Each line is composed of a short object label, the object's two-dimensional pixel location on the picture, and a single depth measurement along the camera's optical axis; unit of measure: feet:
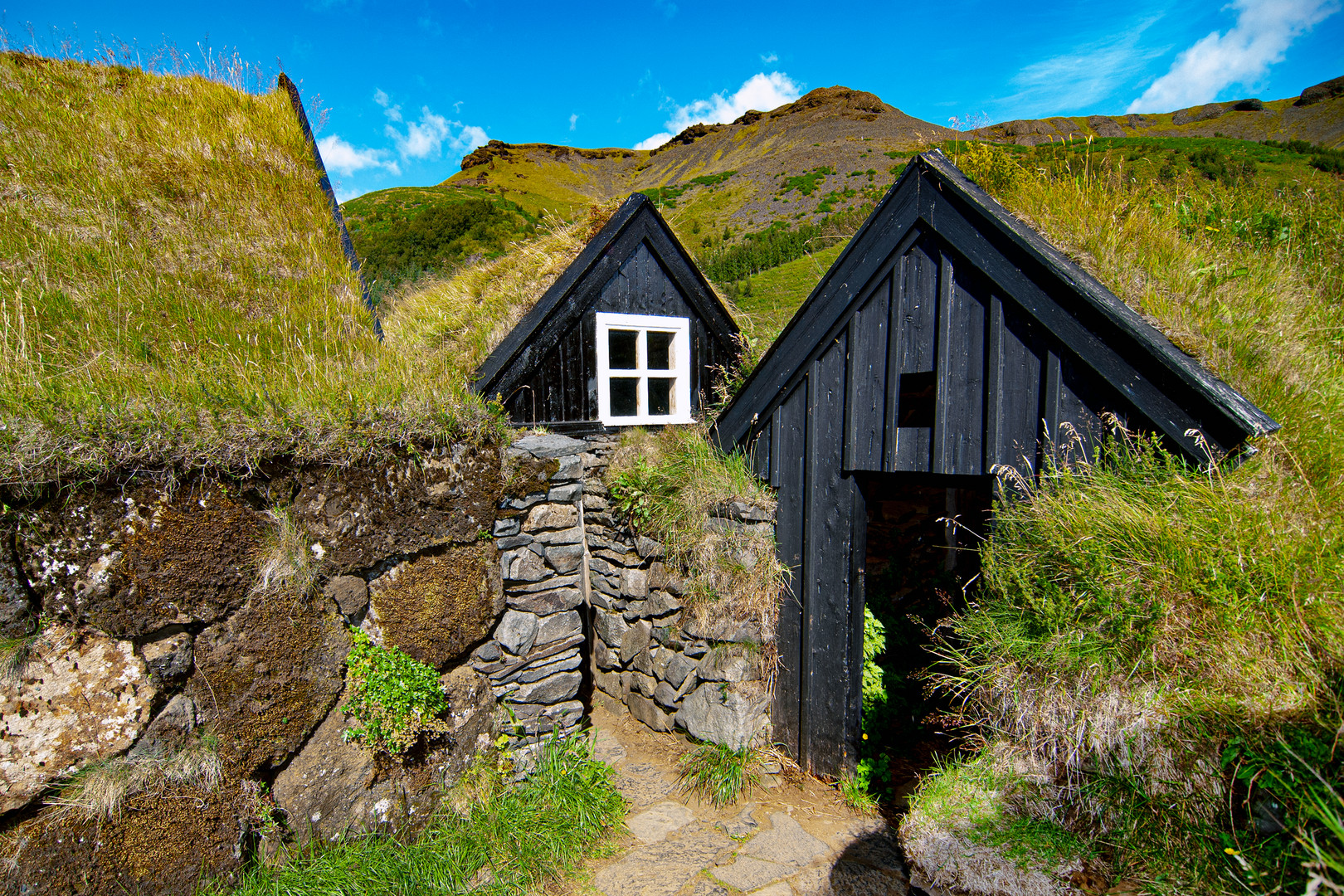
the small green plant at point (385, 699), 13.26
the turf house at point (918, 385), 10.47
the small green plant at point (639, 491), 18.67
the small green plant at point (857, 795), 15.11
